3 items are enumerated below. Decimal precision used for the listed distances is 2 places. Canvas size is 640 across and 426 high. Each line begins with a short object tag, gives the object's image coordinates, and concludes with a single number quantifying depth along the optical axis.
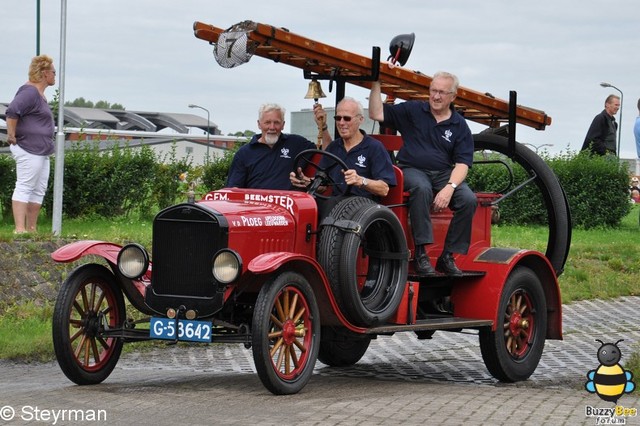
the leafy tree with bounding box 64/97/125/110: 125.43
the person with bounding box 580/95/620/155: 21.45
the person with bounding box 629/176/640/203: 21.93
